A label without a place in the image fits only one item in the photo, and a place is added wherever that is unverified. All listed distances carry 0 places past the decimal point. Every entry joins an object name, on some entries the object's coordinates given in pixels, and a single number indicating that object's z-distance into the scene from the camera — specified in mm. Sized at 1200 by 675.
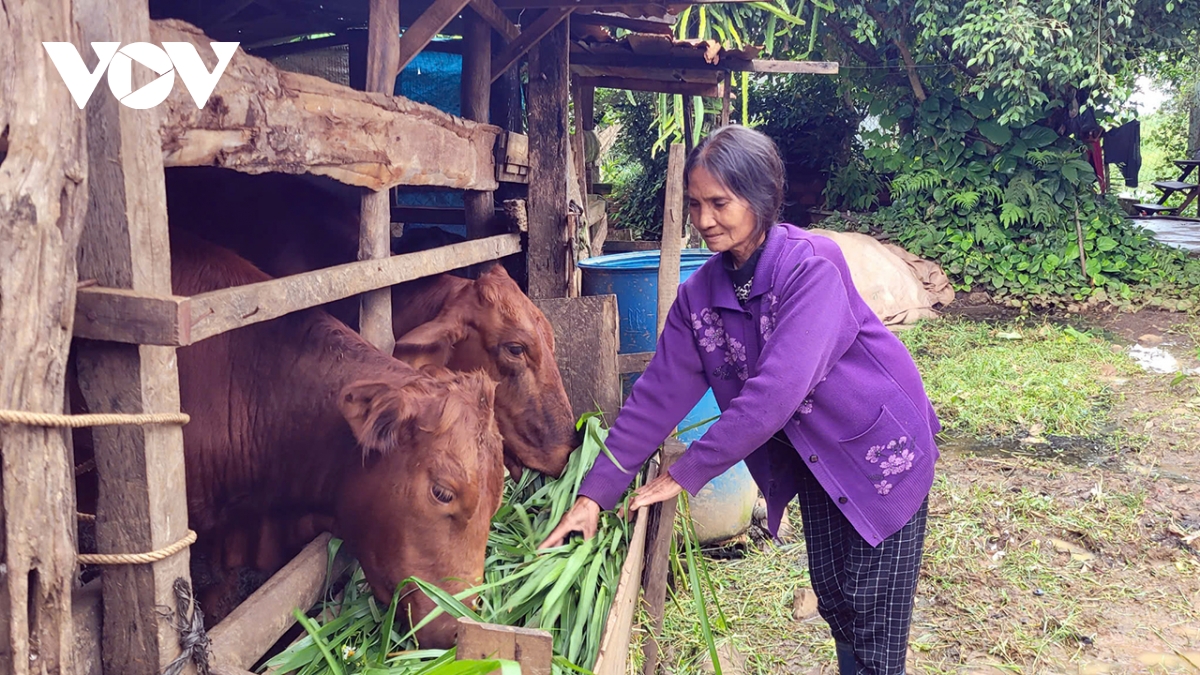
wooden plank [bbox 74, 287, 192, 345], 1668
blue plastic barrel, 4426
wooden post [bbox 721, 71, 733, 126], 8034
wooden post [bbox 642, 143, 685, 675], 3020
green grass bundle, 2250
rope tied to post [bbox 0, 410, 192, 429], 1552
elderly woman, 2527
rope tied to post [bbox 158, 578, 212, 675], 1833
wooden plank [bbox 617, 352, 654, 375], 4332
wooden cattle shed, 1558
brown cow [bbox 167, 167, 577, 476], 3549
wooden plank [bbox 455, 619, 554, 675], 1600
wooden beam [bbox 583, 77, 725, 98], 7598
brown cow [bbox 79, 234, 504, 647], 2492
